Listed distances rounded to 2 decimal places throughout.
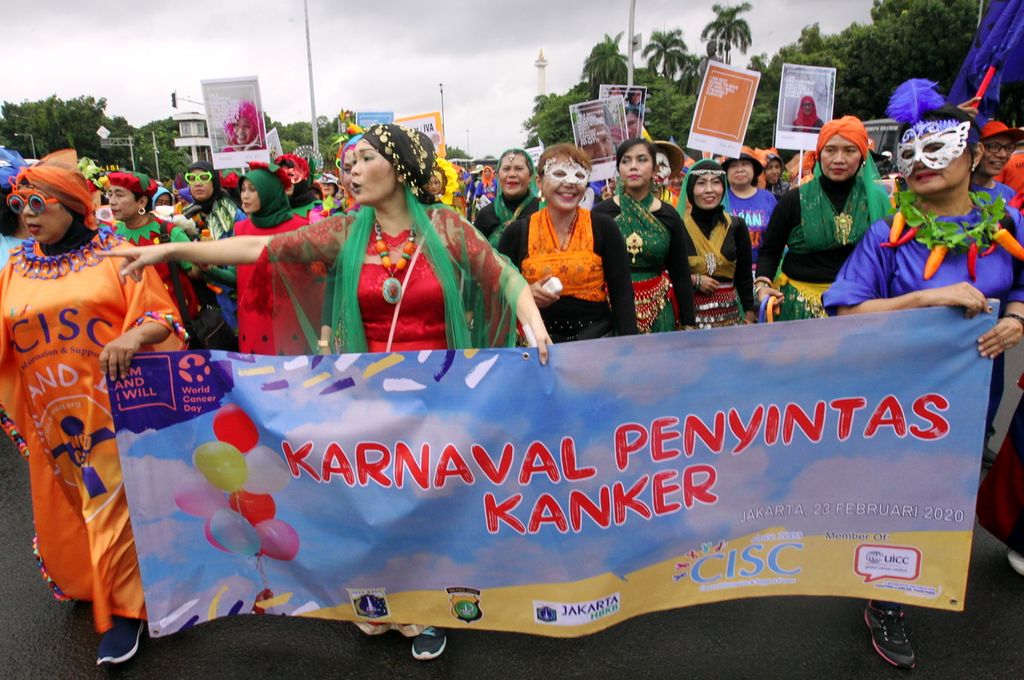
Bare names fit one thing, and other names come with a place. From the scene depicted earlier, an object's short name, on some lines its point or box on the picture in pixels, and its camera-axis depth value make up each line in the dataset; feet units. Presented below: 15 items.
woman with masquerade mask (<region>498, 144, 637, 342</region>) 10.57
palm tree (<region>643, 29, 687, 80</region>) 189.57
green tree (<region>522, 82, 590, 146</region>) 152.05
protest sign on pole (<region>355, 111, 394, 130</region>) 29.09
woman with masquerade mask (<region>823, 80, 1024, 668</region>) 7.74
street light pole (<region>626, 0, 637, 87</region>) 58.93
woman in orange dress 8.26
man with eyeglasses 15.93
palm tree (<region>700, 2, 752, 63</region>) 181.57
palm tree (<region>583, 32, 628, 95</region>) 192.85
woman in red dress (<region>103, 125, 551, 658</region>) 8.11
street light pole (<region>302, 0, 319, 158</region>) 96.61
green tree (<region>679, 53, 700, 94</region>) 177.68
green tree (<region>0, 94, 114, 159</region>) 179.32
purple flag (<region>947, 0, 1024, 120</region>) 12.55
